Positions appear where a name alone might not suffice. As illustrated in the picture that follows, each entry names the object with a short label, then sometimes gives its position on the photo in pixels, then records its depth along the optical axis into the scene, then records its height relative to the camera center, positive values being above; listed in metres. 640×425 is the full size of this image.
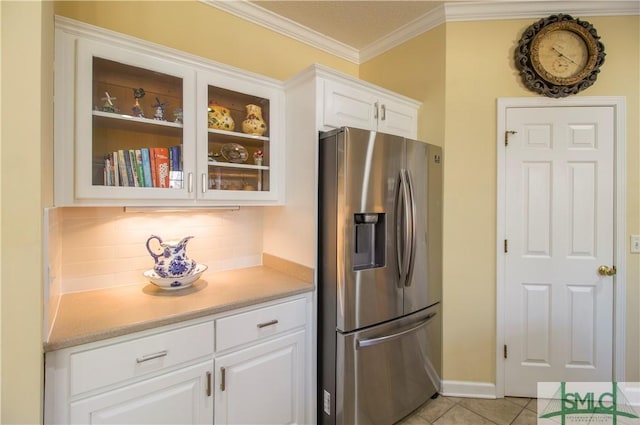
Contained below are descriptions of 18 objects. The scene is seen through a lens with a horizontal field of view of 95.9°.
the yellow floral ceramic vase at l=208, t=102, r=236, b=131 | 1.64 +0.54
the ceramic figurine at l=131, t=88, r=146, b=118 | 1.44 +0.53
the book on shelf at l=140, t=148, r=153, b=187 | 1.46 +0.22
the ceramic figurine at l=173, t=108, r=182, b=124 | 1.52 +0.50
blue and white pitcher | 1.51 -0.27
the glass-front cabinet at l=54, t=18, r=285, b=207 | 1.24 +0.44
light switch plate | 1.94 -0.21
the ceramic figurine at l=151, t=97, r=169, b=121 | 1.49 +0.52
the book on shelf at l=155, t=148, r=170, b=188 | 1.49 +0.23
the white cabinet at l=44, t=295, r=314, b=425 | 1.05 -0.70
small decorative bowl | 1.50 -0.37
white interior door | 1.97 -0.23
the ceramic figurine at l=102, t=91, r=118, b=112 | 1.34 +0.50
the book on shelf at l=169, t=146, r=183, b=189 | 1.51 +0.23
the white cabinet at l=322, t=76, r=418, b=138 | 1.72 +0.69
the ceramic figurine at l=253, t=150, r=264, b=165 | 1.85 +0.35
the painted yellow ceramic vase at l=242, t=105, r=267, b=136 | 1.78 +0.55
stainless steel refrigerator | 1.58 -0.38
